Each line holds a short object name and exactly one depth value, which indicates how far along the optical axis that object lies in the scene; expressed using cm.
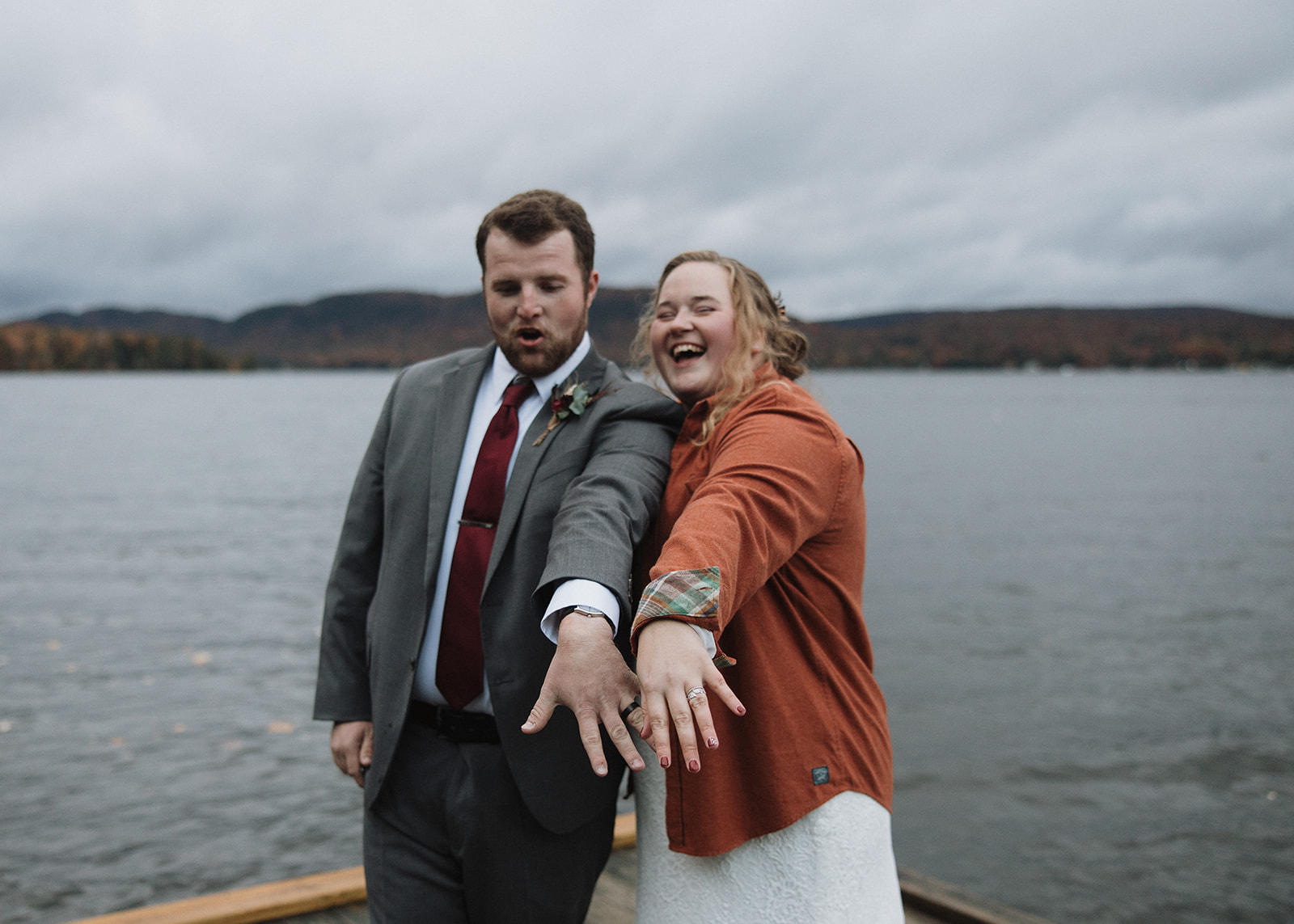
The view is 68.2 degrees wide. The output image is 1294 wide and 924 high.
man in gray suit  243
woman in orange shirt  200
